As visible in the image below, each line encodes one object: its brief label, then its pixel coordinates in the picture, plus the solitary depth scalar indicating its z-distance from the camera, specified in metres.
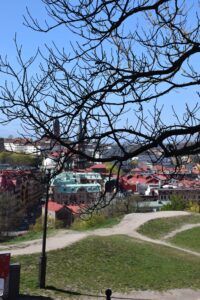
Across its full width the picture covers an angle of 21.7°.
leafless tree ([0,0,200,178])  4.32
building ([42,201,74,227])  44.77
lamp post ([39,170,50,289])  12.89
